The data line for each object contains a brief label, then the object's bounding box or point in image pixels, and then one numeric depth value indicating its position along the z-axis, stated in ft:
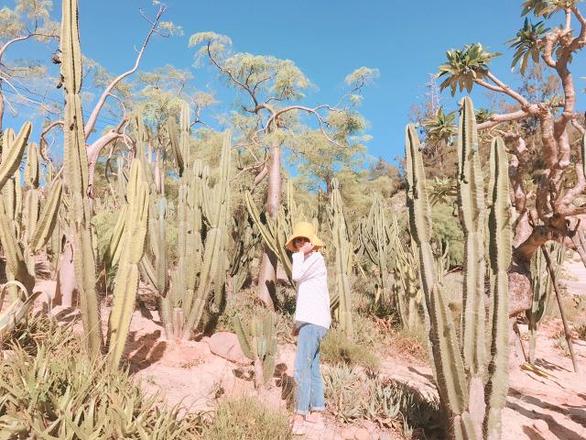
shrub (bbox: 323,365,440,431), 11.51
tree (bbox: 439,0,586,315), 12.92
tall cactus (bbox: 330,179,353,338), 17.74
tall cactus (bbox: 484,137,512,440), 8.82
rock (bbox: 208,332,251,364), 15.36
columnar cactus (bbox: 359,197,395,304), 24.50
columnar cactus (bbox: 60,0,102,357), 9.82
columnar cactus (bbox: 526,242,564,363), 19.49
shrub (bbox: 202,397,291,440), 8.51
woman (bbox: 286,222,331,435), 10.65
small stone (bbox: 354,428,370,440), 10.66
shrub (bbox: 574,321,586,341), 26.83
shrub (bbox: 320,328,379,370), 16.29
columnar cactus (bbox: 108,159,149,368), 10.24
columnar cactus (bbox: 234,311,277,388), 12.53
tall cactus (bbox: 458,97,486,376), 9.05
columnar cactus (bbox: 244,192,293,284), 19.74
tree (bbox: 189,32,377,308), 33.14
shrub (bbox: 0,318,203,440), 7.41
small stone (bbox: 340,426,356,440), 10.69
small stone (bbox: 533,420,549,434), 11.99
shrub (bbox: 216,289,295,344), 18.62
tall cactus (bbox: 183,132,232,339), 16.39
